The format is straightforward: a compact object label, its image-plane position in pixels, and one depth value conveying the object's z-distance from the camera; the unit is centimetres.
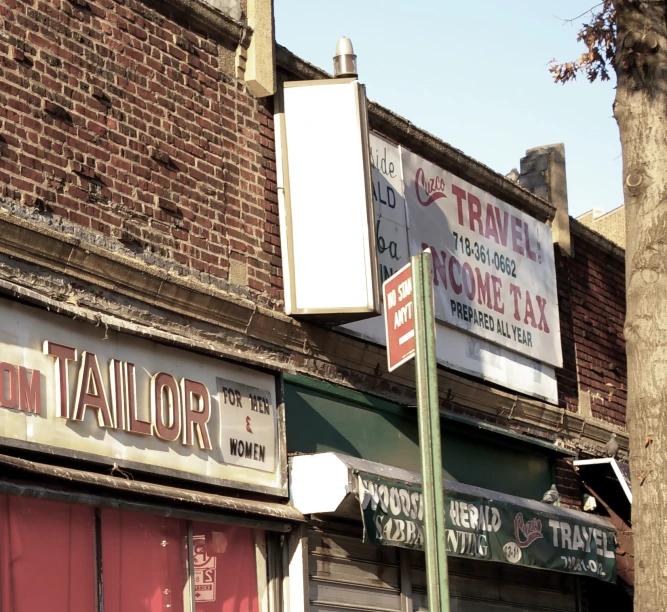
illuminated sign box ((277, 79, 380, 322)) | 1056
